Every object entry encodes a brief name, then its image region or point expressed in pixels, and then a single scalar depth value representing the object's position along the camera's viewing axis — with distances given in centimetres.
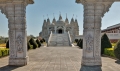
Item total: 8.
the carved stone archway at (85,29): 589
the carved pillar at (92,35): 588
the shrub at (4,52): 865
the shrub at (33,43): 1514
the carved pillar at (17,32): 610
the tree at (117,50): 717
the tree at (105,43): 992
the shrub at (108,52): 861
